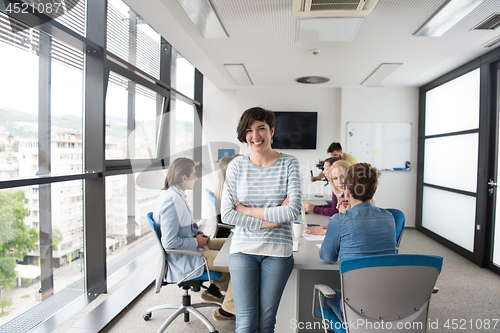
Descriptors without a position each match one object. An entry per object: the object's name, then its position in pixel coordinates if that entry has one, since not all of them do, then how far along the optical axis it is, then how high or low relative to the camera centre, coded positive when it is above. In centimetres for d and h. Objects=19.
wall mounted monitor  563 +61
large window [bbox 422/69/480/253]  393 +6
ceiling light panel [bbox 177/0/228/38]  248 +136
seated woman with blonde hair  266 -14
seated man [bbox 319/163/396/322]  148 -35
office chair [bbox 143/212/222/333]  209 -92
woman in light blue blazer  208 -55
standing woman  141 -30
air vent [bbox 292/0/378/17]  234 +130
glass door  346 -51
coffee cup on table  211 -50
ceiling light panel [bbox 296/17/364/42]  272 +135
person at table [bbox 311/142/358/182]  409 +12
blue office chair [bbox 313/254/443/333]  130 -60
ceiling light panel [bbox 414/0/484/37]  244 +136
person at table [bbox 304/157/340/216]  293 -50
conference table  167 -85
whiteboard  545 +37
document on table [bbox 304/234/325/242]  205 -56
